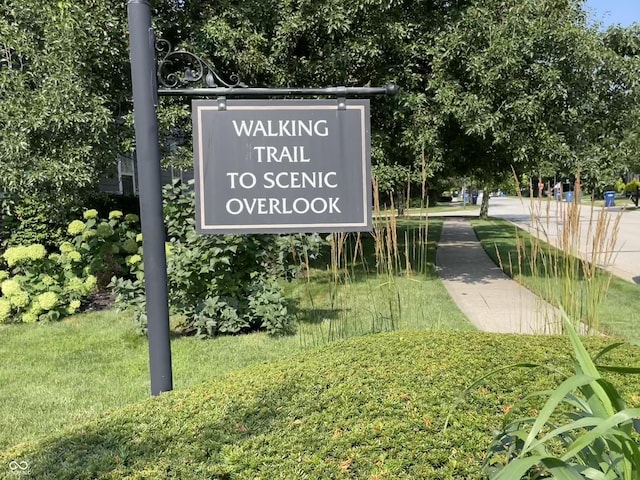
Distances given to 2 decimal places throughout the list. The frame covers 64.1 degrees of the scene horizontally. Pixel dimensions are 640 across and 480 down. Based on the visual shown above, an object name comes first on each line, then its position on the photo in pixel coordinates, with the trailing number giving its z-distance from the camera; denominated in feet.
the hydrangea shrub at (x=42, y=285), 17.57
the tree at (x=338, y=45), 20.40
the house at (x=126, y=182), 42.83
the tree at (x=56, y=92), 17.10
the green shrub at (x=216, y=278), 14.90
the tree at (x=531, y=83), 19.25
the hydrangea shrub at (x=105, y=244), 19.88
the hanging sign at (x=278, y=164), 8.28
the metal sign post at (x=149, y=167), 8.11
